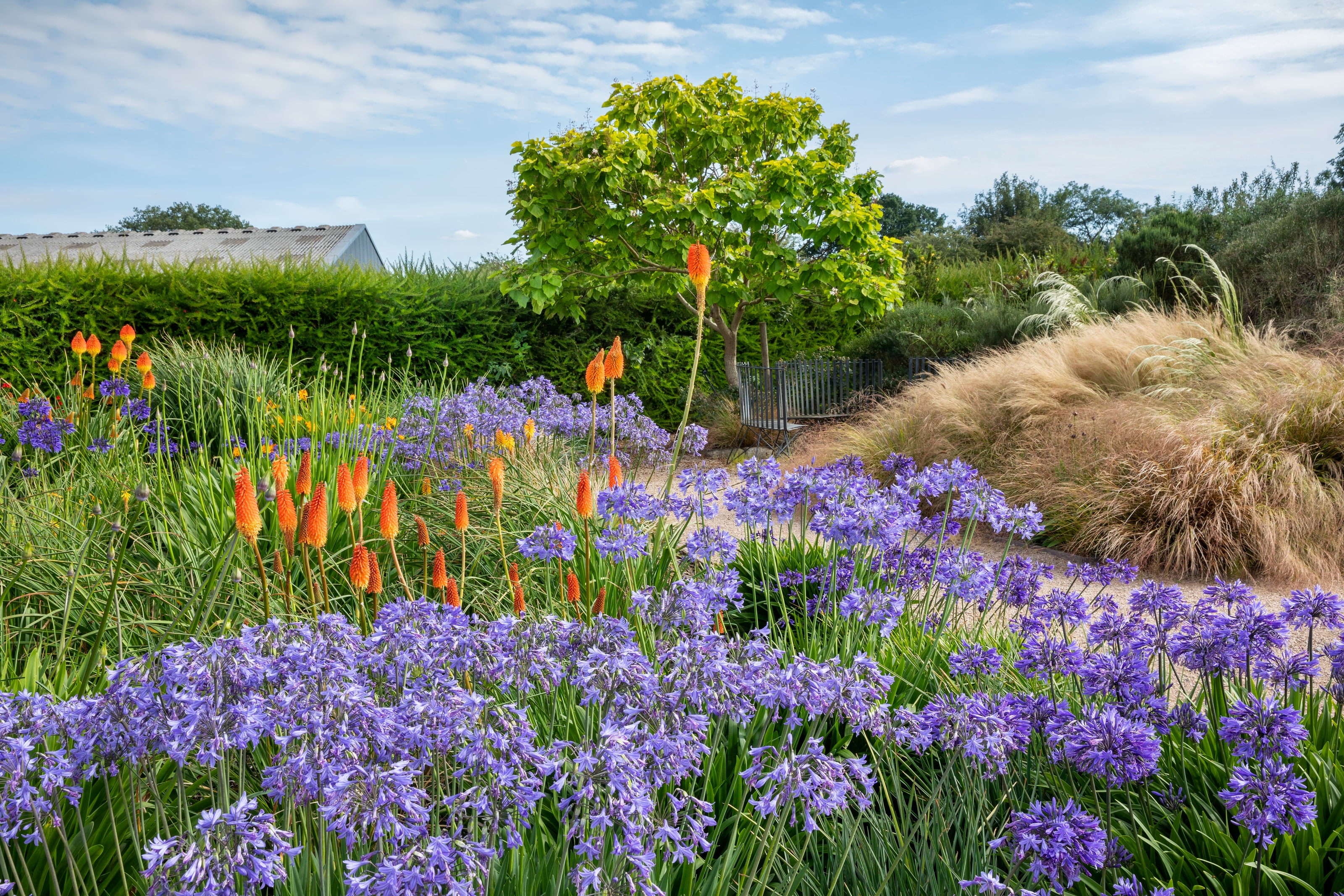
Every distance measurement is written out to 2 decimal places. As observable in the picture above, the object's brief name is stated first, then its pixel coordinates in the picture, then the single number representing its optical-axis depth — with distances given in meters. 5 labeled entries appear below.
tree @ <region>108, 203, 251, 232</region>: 47.28
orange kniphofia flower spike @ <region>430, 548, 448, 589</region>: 1.81
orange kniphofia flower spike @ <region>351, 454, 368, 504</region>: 2.02
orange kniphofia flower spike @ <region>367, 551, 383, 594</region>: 1.86
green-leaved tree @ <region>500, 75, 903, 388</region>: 10.07
